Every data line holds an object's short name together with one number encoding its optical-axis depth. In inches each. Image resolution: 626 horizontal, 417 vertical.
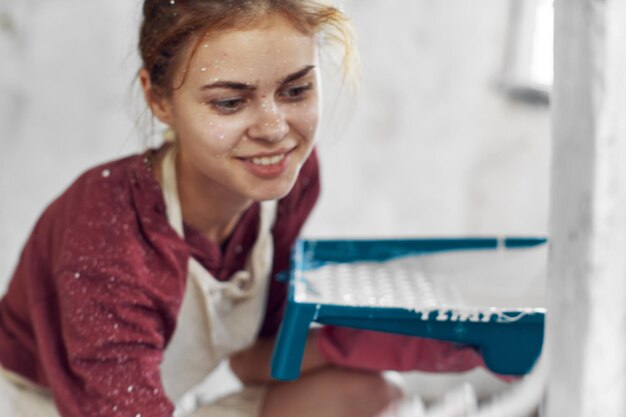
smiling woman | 60.9
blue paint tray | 62.5
